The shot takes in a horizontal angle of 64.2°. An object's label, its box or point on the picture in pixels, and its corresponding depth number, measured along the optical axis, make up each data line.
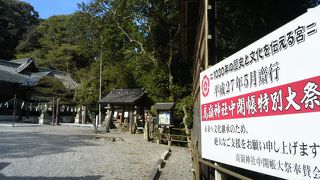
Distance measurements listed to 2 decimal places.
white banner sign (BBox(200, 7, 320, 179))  1.43
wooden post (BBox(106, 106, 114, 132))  18.38
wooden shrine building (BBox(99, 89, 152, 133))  18.19
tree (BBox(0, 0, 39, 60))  38.35
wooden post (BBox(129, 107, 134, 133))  18.20
